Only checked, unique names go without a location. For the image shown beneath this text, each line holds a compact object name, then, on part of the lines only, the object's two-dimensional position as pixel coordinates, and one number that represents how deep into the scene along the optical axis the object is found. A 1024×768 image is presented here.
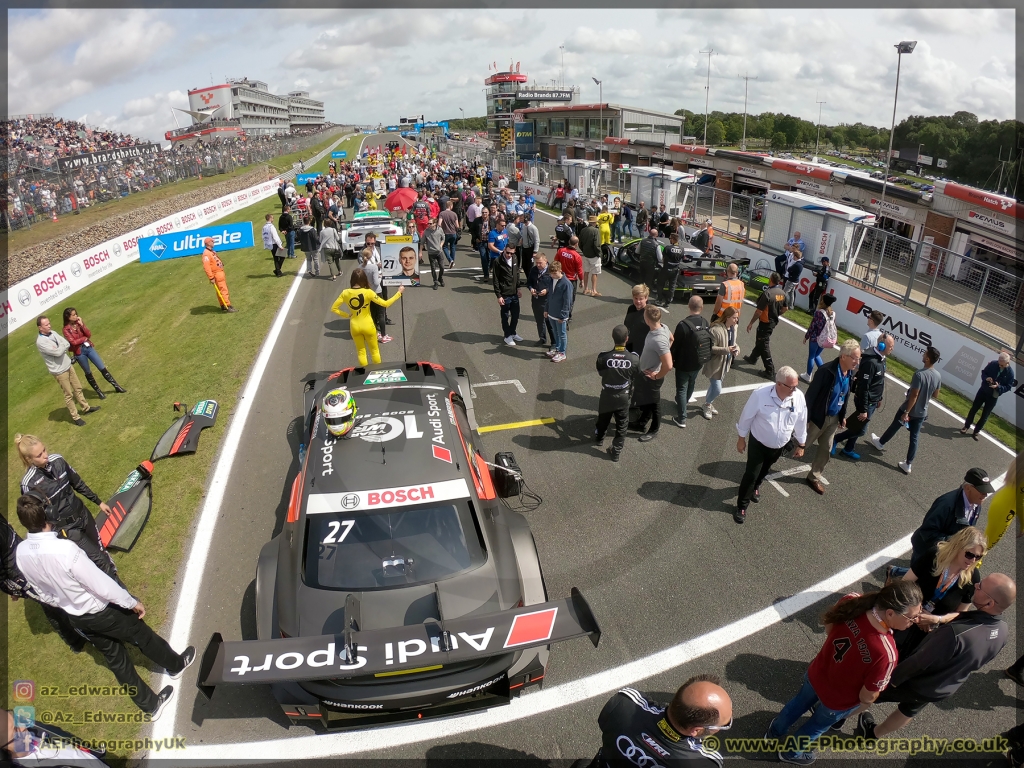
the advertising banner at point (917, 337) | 9.61
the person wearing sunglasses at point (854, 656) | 3.02
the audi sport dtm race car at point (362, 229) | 16.67
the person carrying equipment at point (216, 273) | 12.15
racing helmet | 4.59
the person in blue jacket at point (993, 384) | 7.57
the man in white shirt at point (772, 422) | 5.43
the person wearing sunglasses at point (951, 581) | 3.73
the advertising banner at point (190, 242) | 20.91
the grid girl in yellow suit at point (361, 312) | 8.11
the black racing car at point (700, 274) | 13.43
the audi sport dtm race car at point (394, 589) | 3.21
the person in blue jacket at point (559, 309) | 9.32
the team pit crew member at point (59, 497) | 4.77
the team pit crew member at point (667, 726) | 2.39
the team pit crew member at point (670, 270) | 12.82
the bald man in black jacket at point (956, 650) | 3.38
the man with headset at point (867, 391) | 6.57
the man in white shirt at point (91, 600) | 3.56
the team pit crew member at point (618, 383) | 6.62
